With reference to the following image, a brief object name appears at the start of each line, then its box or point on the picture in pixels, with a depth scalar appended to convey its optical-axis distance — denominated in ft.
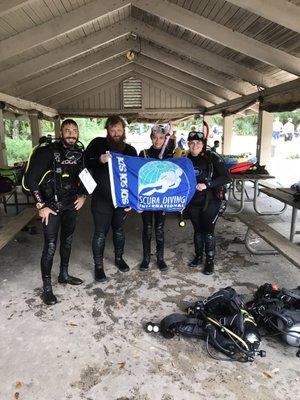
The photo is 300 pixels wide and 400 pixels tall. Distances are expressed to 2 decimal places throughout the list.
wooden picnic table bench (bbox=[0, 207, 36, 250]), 11.40
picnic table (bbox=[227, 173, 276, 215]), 19.98
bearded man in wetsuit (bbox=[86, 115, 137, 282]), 10.73
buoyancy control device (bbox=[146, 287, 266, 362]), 7.63
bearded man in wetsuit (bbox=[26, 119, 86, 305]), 9.38
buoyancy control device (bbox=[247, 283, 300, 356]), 7.92
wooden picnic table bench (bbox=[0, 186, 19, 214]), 15.65
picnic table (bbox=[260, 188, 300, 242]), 13.15
